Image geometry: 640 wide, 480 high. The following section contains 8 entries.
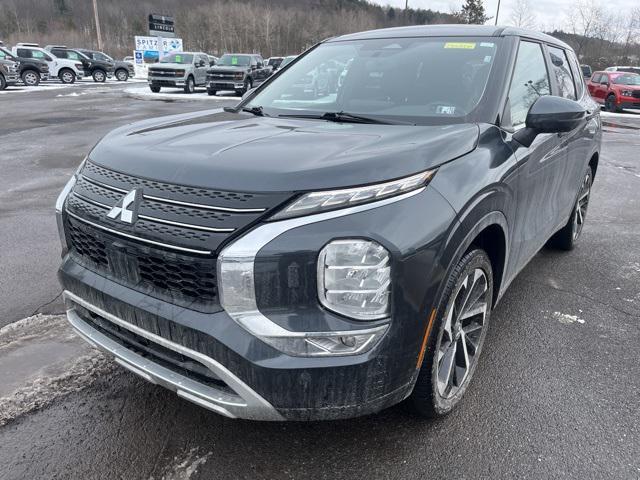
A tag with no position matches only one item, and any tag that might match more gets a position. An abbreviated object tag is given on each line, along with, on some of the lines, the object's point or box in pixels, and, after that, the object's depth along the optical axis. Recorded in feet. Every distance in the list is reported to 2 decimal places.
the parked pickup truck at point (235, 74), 76.07
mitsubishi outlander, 5.93
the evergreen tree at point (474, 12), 228.43
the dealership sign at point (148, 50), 129.39
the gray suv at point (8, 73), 75.52
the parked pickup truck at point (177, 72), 80.18
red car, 67.87
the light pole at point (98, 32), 160.87
